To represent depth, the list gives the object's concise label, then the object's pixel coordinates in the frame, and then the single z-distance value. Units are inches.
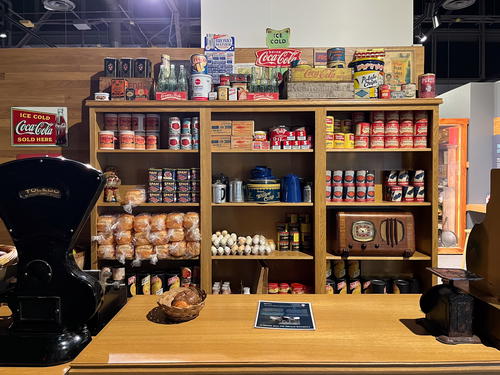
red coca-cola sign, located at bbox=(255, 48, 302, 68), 119.2
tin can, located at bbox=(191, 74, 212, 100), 107.1
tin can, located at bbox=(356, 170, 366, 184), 110.4
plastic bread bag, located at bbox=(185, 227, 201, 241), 106.6
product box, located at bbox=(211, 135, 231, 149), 109.7
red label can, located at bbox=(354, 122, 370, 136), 110.0
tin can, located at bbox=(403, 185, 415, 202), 110.2
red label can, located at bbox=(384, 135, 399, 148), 108.7
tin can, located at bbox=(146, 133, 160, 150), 110.6
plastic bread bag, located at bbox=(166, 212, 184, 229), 108.0
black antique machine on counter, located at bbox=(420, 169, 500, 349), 48.4
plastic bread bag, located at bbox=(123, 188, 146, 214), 108.2
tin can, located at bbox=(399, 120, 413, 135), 107.8
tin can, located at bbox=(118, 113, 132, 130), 109.6
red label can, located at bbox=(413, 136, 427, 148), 108.3
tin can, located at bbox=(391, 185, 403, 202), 110.8
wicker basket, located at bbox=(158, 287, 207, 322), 54.7
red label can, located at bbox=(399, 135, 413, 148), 108.0
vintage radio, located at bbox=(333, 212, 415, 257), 108.8
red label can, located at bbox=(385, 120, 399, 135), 108.1
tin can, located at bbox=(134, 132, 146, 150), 109.7
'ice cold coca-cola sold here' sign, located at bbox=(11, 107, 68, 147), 119.1
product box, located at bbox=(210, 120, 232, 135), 109.7
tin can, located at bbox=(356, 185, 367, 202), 110.6
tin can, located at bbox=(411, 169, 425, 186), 109.7
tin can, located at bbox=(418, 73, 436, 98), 107.8
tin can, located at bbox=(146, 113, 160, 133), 111.0
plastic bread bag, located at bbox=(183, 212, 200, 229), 106.9
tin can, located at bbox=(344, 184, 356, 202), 110.4
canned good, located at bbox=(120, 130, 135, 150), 107.7
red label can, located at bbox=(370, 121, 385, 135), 108.6
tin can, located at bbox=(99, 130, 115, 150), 107.7
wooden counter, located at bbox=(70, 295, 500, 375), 44.5
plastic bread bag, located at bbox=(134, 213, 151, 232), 107.6
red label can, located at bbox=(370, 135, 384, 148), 109.1
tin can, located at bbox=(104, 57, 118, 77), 112.0
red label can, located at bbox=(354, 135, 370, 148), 110.0
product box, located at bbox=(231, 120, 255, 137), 109.9
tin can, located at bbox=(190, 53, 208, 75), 108.2
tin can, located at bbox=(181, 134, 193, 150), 108.5
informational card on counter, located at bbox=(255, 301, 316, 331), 54.4
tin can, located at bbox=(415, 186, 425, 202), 109.8
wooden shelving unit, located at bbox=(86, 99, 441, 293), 106.0
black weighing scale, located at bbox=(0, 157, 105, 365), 48.8
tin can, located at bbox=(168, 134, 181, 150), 108.9
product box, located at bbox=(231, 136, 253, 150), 109.9
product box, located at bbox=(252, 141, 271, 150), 109.6
